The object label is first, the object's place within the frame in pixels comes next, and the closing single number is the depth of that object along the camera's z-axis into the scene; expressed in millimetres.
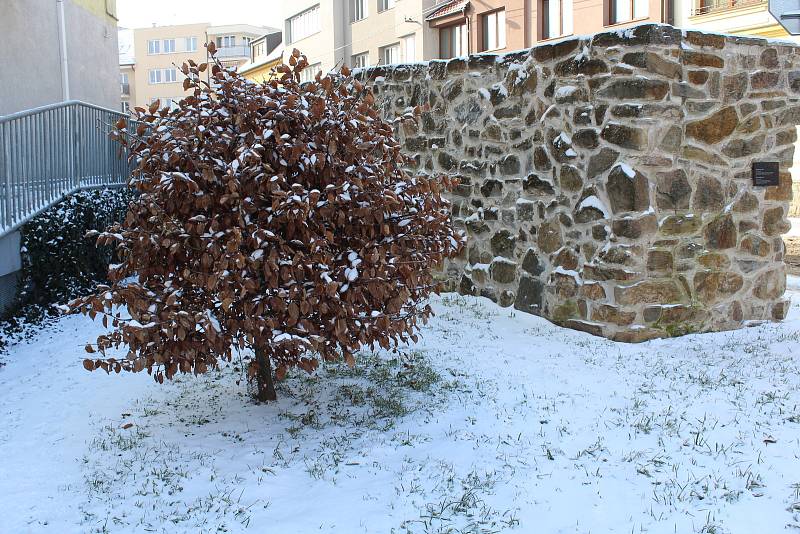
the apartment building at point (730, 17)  16609
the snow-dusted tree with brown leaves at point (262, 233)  4023
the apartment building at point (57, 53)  10938
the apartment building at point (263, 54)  36906
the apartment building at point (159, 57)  60281
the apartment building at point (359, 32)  26234
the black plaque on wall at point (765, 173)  6598
